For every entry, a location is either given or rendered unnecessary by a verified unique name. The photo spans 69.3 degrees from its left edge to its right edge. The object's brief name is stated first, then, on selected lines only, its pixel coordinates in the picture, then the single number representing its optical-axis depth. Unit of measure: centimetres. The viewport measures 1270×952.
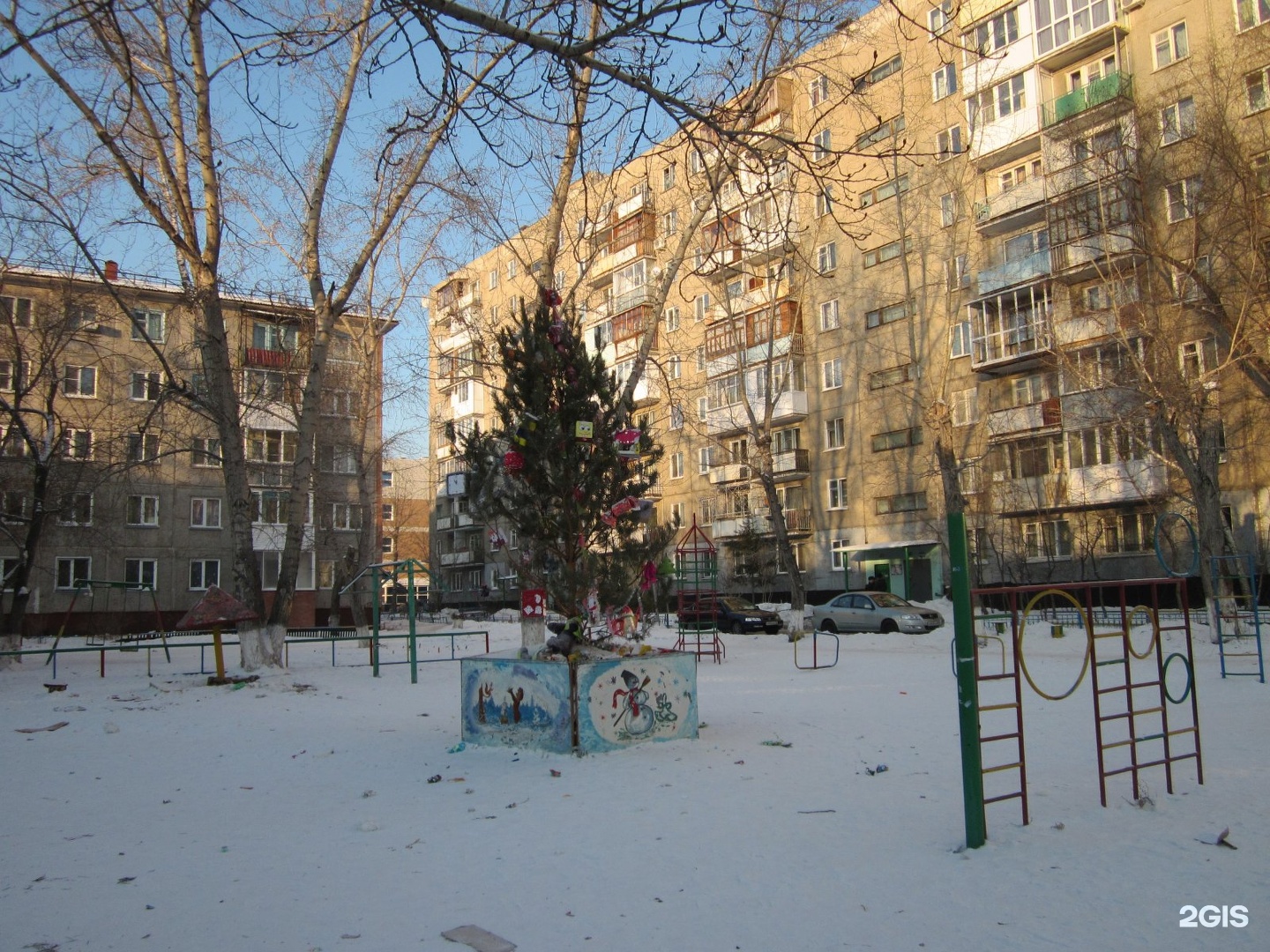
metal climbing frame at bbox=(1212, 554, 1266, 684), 1268
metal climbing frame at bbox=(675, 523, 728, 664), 1900
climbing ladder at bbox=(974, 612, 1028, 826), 517
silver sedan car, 2397
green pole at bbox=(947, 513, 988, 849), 484
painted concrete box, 804
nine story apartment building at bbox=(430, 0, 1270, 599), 2281
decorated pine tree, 855
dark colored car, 2828
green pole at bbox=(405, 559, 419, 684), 1623
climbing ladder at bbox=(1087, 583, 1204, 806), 555
